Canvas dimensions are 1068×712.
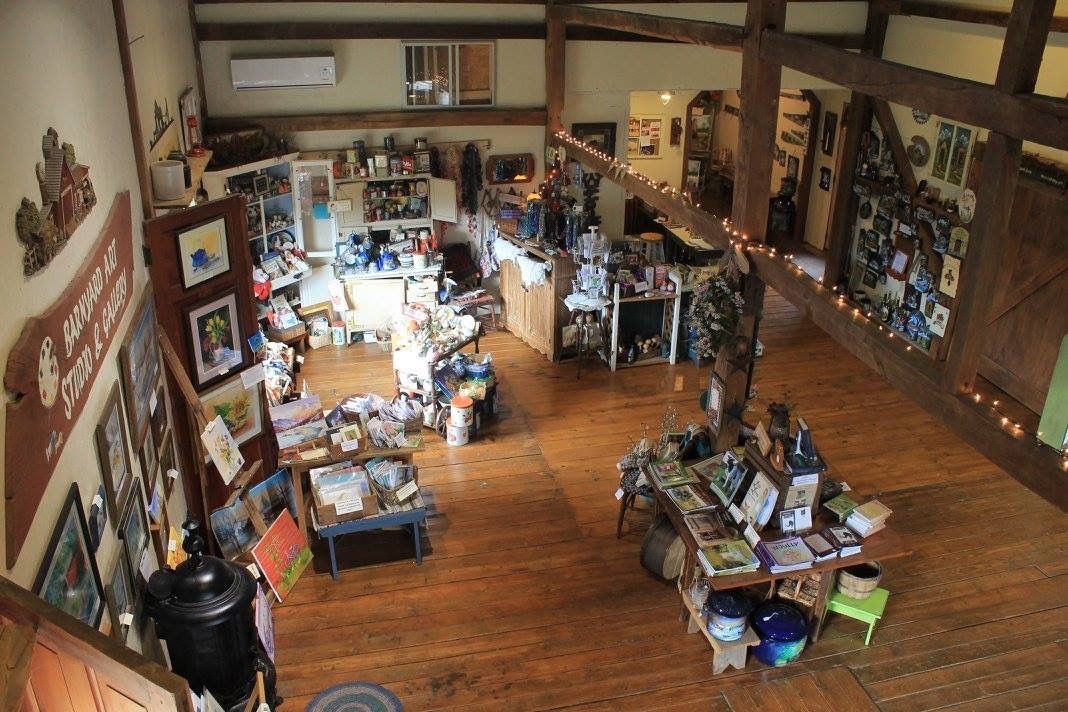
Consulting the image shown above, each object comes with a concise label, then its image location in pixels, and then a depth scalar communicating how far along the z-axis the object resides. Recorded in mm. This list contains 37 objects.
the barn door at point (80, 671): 1802
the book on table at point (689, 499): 6148
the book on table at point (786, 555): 5656
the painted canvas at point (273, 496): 6500
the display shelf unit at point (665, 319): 9523
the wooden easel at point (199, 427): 5398
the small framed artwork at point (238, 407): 5999
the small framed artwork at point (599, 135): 10781
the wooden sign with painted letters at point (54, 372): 2629
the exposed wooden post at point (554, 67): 10016
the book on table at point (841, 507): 5988
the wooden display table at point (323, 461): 6578
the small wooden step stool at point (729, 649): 5703
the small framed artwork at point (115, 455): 3713
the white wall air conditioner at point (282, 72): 9273
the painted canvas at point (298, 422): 6836
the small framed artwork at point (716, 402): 6992
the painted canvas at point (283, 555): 6156
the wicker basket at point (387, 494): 6629
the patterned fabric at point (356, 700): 4578
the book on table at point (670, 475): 6457
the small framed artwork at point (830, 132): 12391
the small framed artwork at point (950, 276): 9281
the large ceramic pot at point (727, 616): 5695
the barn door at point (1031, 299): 8266
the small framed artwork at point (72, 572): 2914
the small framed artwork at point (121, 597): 3592
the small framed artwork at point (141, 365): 4320
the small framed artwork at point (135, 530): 3953
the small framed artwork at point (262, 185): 9273
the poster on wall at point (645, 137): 14305
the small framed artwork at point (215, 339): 5738
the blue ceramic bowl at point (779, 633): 5745
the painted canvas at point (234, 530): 5949
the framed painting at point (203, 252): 5473
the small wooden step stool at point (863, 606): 5899
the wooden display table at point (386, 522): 6414
